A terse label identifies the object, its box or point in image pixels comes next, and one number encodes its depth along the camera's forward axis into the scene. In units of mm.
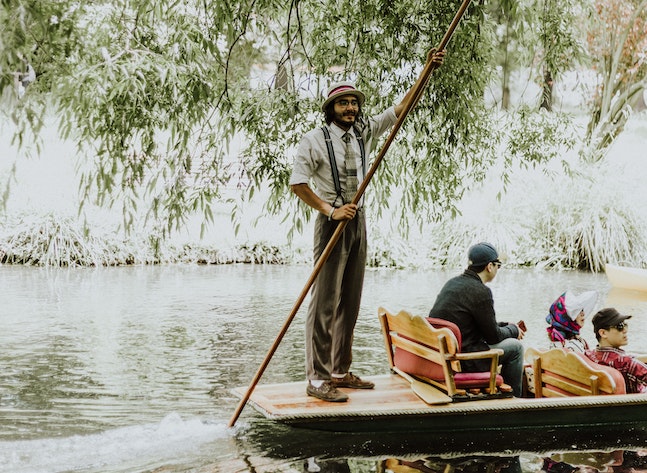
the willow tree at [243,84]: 6188
